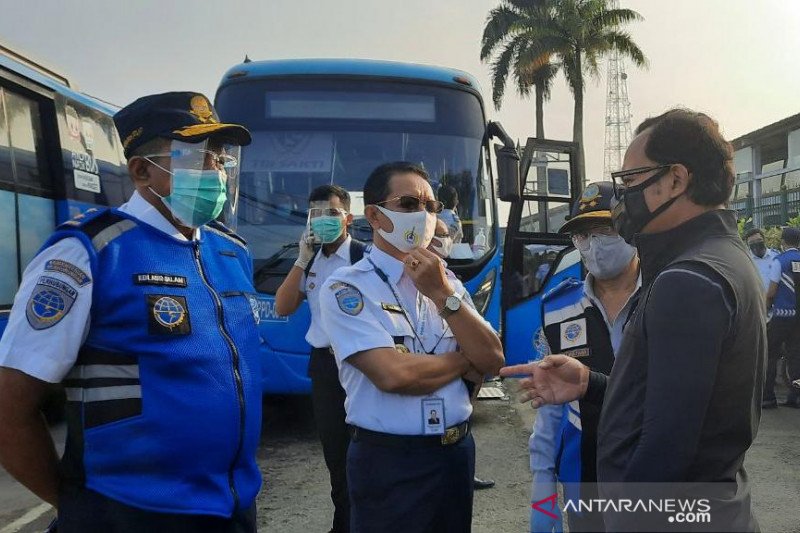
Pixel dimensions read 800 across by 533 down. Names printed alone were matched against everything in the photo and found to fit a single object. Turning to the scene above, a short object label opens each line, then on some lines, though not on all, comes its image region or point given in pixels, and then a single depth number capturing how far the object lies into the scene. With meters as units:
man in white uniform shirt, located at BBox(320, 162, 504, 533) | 2.12
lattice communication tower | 45.57
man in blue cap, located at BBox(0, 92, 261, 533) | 1.66
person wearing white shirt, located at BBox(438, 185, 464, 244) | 5.49
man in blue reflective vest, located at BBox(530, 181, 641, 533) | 2.33
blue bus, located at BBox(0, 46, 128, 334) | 6.66
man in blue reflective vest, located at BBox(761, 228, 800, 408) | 7.42
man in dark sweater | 1.33
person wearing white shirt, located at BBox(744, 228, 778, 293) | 7.61
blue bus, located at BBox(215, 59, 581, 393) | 5.62
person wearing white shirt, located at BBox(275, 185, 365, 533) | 3.54
